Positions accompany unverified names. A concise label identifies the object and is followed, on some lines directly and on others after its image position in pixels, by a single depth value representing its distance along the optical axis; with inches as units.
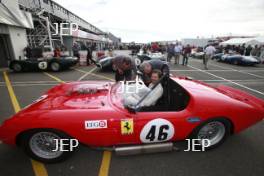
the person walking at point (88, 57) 516.2
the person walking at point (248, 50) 693.9
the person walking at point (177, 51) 535.2
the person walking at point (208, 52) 449.3
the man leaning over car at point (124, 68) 151.1
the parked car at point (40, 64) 380.2
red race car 92.7
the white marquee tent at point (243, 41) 768.9
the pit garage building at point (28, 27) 452.1
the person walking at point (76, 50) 544.4
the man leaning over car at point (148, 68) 142.1
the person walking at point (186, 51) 518.9
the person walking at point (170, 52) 555.8
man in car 104.5
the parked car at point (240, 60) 521.9
